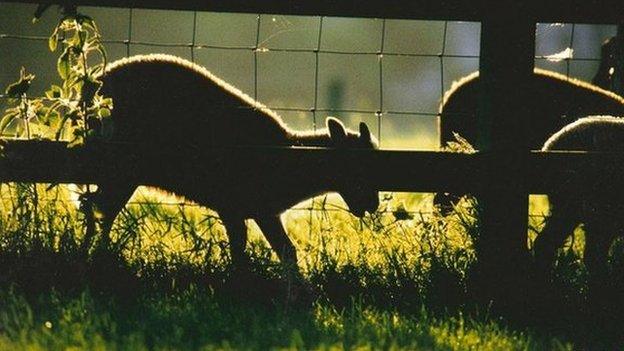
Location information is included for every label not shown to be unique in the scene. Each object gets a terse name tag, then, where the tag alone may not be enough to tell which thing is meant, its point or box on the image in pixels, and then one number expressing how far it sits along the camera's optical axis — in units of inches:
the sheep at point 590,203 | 439.8
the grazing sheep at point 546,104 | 675.4
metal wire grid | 460.1
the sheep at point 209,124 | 554.3
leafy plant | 413.4
